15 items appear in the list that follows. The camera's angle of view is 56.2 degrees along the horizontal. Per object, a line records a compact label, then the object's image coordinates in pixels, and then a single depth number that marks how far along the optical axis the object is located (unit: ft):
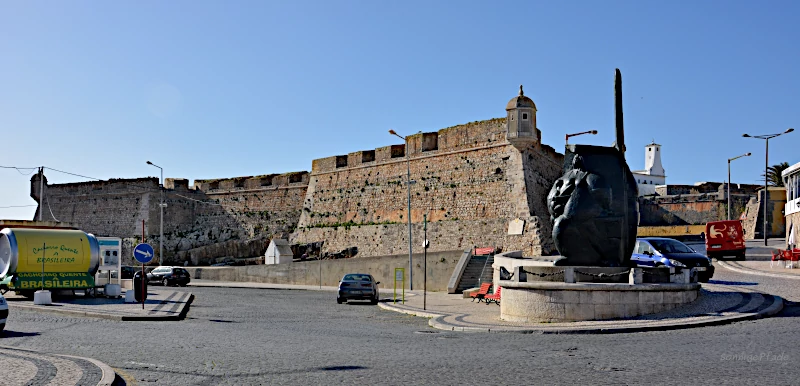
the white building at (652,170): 359.66
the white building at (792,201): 121.60
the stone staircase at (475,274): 99.86
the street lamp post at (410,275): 108.99
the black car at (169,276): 123.39
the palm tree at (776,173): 223.10
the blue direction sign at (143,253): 64.28
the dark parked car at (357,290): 81.76
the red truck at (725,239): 108.99
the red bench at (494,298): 71.78
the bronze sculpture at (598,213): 53.83
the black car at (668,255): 69.21
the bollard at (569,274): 49.96
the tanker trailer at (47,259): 75.10
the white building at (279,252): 142.31
